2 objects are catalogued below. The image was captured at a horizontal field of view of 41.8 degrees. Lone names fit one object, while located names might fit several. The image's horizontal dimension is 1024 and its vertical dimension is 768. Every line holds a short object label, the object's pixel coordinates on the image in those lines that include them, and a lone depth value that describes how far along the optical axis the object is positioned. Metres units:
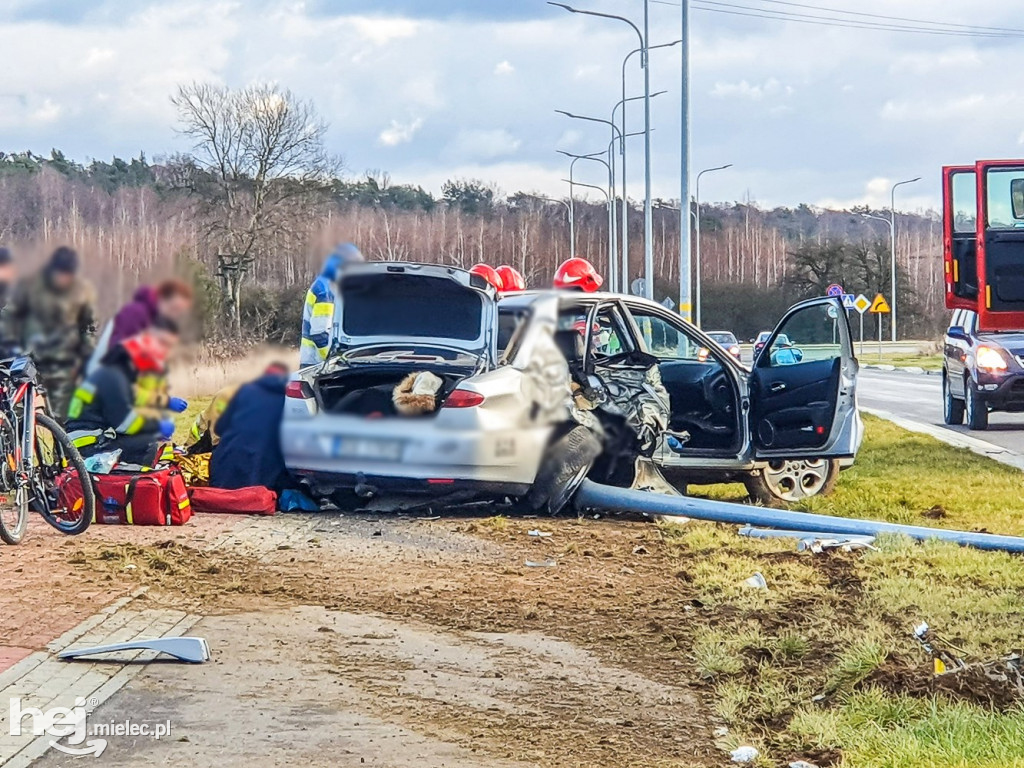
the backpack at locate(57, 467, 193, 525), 12.08
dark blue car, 21.55
